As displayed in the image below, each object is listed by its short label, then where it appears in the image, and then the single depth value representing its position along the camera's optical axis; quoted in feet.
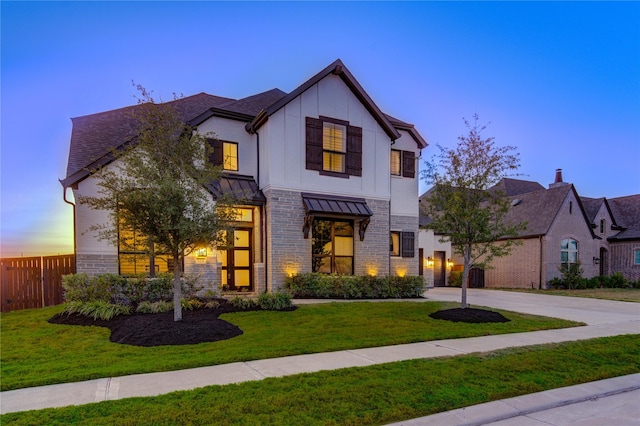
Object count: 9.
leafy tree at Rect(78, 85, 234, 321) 22.85
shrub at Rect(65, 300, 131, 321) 27.40
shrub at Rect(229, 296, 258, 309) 32.94
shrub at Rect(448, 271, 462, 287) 72.54
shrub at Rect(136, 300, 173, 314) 29.37
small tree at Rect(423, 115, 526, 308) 30.96
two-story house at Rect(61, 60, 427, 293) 41.34
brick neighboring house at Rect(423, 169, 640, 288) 71.46
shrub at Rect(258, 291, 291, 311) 32.76
